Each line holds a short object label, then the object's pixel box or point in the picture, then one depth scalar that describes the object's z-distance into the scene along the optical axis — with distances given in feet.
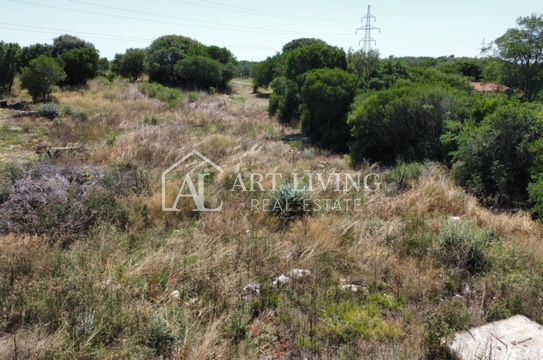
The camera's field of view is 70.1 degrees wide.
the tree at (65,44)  87.20
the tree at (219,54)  107.04
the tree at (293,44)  114.82
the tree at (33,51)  84.48
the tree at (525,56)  70.18
